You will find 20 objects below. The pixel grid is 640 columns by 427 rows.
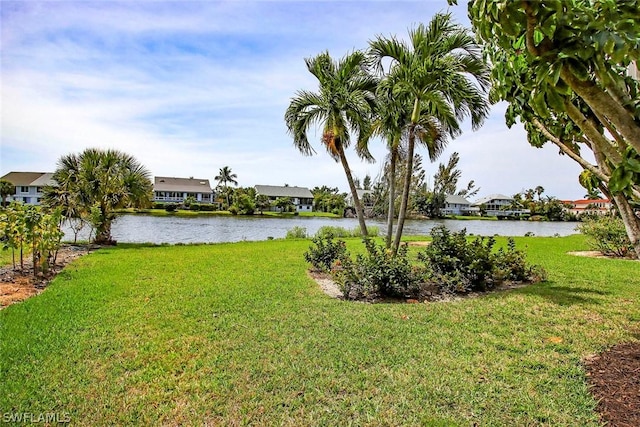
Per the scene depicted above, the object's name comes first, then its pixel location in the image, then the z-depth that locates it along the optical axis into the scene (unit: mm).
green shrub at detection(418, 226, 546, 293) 6750
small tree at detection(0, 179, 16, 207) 47809
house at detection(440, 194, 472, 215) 76788
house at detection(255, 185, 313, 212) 74062
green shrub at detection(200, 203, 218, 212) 55931
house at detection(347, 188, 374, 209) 45934
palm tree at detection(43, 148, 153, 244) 14914
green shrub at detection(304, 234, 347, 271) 9109
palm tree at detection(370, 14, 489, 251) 7535
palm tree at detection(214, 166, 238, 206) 66188
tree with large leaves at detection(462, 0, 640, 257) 1499
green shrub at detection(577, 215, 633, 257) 11875
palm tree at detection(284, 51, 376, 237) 9508
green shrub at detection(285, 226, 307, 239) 21078
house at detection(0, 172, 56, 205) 53750
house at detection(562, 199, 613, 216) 56616
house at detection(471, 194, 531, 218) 76500
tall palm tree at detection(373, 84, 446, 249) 8516
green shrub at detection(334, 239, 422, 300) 6329
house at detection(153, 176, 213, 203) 64625
